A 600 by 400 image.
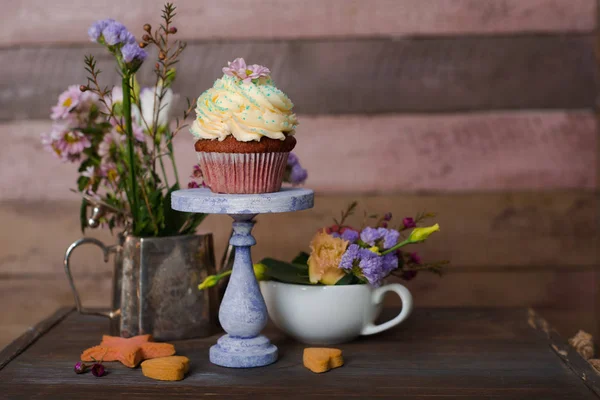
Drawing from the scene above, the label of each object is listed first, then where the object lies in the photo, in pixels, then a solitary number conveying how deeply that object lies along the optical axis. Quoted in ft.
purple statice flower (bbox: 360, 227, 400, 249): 3.57
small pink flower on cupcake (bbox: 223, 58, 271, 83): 3.37
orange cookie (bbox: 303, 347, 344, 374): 3.36
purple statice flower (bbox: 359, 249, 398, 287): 3.48
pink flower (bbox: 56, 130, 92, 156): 3.69
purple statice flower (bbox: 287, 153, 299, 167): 3.72
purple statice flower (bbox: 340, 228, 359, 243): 3.59
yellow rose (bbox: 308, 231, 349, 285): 3.50
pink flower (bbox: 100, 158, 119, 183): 3.74
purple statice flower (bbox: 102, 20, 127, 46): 3.48
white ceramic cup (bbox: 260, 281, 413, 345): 3.50
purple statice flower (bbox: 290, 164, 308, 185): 3.73
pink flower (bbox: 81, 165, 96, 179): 3.74
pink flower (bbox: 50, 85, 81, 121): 3.66
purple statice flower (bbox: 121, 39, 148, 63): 3.46
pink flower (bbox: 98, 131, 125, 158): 3.75
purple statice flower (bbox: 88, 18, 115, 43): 3.49
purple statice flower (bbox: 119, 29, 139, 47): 3.50
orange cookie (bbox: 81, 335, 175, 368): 3.41
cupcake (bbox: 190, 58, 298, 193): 3.33
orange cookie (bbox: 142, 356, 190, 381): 3.32
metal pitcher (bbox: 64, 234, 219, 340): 3.56
